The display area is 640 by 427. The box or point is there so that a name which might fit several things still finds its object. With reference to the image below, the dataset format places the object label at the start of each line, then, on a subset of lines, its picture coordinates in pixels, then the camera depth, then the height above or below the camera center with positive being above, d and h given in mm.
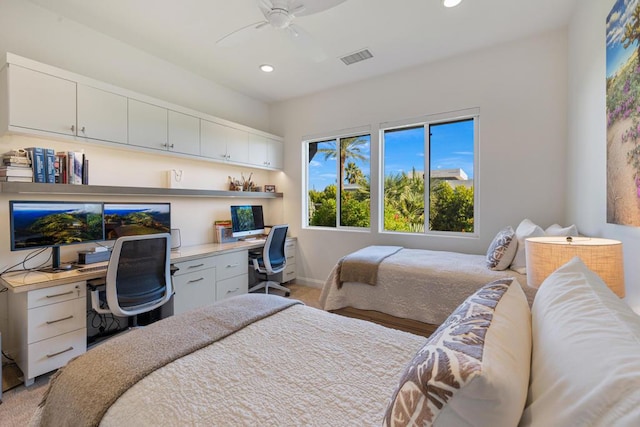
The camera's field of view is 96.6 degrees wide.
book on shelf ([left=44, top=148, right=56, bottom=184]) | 2279 +370
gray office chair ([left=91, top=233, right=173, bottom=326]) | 2217 -556
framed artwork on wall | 1326 +506
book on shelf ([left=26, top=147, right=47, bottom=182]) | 2227 +382
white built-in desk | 1979 -785
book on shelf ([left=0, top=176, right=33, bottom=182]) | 2117 +247
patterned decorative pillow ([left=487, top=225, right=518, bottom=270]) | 2377 -344
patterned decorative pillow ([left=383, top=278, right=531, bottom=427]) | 556 -355
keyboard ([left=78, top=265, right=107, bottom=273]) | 2271 -474
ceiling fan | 1856 +1353
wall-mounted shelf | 2141 +202
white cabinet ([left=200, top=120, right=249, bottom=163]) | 3518 +903
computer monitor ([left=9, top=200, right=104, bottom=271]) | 2160 -109
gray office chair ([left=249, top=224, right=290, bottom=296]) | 3611 -623
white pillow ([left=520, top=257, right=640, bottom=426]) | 477 -308
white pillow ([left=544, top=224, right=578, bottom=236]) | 2216 -165
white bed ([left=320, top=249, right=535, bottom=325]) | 2320 -662
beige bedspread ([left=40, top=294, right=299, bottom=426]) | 974 -586
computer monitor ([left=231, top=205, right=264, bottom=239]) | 3949 -145
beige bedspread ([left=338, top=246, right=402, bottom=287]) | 2695 -546
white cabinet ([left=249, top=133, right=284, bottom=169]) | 4152 +909
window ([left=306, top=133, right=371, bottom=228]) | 4082 +448
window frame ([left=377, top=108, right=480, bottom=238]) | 3258 +728
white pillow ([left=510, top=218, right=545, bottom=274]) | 2320 -302
